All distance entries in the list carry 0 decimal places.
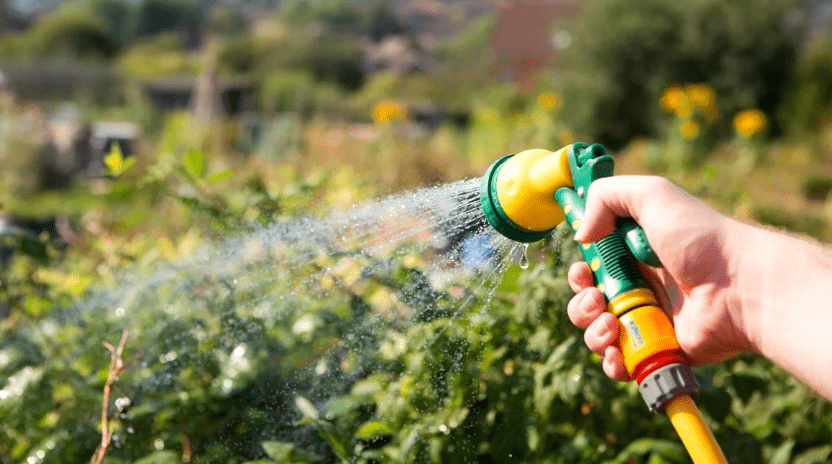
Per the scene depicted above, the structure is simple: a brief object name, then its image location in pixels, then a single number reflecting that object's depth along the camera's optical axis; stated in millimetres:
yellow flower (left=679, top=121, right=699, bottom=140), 6707
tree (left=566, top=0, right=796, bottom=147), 12141
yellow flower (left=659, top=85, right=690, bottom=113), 6945
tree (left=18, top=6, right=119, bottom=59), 41688
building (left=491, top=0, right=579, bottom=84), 24734
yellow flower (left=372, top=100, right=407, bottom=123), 6070
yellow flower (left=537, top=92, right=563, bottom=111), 5457
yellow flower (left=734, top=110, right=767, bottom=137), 6766
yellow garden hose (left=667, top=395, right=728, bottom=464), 873
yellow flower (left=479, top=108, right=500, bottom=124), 7036
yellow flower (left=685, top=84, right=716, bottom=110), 6926
